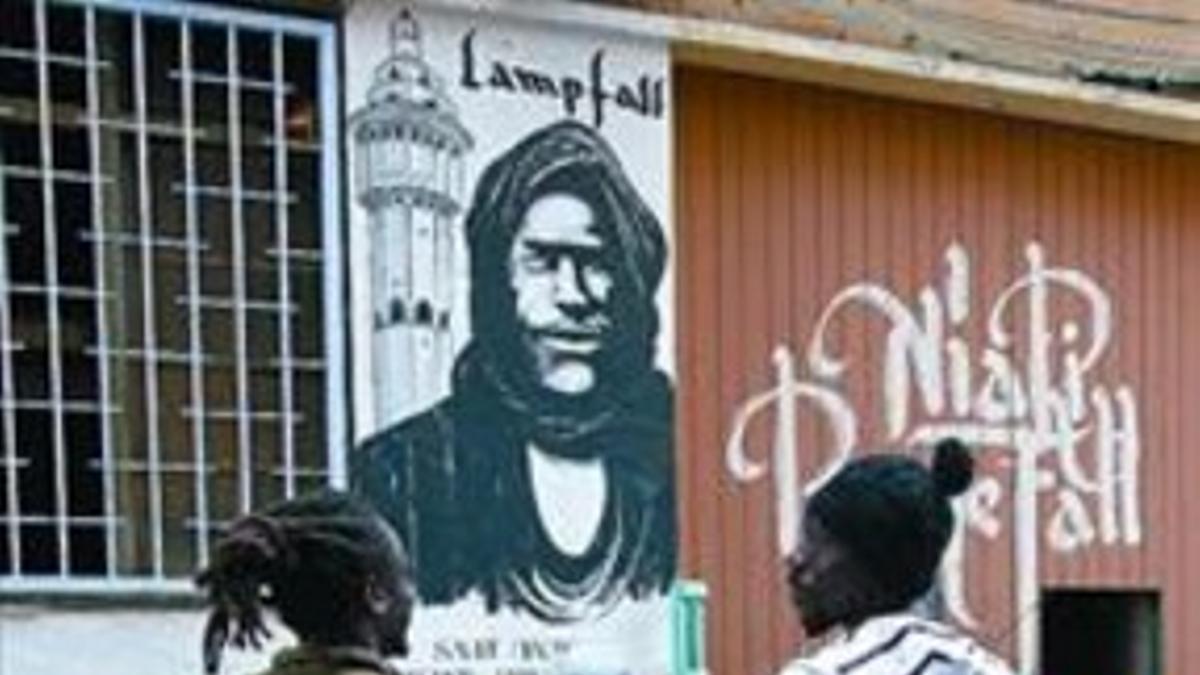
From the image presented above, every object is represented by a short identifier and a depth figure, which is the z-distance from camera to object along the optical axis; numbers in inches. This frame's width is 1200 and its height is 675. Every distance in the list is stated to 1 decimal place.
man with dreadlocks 125.6
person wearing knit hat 134.9
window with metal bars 273.6
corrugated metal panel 340.5
